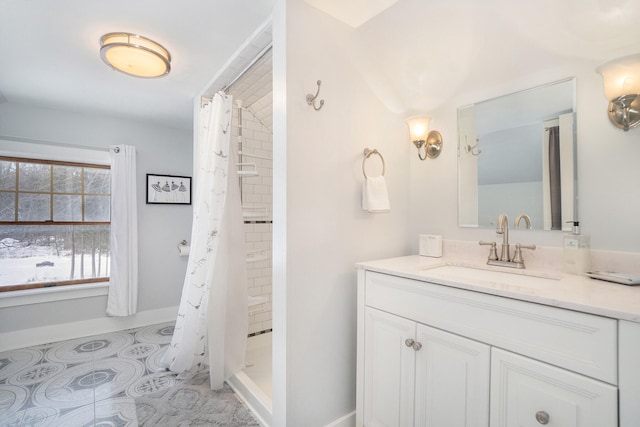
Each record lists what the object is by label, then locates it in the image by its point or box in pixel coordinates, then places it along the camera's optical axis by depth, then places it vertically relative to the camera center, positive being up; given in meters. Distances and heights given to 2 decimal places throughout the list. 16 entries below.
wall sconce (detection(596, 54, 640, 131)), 1.16 +0.51
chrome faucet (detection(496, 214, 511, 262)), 1.54 -0.12
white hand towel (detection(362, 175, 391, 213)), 1.68 +0.11
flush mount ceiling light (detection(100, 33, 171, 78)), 1.78 +1.02
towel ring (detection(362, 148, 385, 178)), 1.77 +0.37
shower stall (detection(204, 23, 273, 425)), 2.23 +0.30
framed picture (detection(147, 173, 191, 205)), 3.46 +0.32
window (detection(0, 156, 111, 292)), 2.86 -0.07
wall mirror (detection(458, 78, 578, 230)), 1.40 +0.30
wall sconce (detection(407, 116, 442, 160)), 1.86 +0.51
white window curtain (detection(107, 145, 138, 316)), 3.14 -0.23
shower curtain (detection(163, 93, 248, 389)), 2.09 -0.43
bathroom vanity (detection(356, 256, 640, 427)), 0.82 -0.48
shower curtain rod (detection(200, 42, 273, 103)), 1.89 +1.08
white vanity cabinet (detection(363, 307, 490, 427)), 1.11 -0.70
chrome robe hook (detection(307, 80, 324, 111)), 1.51 +0.60
